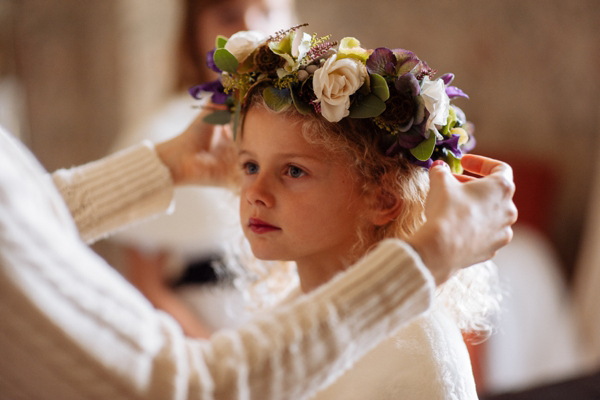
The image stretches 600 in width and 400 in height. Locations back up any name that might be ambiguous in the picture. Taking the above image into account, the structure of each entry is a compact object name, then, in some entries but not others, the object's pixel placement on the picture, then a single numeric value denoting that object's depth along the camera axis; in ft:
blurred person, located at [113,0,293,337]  5.60
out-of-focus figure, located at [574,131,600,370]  7.76
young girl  2.77
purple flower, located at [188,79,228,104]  3.45
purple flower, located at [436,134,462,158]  2.89
